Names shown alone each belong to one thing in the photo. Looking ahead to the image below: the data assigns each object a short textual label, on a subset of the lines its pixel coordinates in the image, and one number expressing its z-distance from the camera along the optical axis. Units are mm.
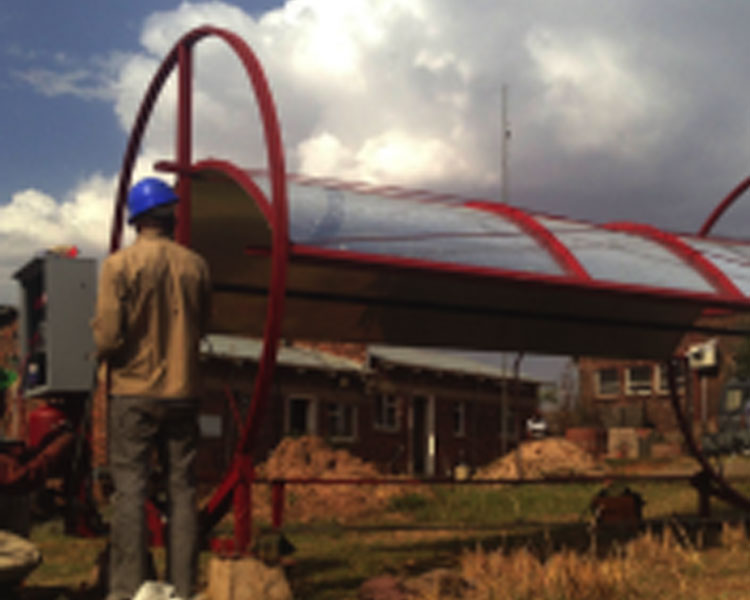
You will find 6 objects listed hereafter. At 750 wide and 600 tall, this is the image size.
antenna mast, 25391
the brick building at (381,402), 25250
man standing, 5371
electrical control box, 7496
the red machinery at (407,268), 7105
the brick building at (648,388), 35344
